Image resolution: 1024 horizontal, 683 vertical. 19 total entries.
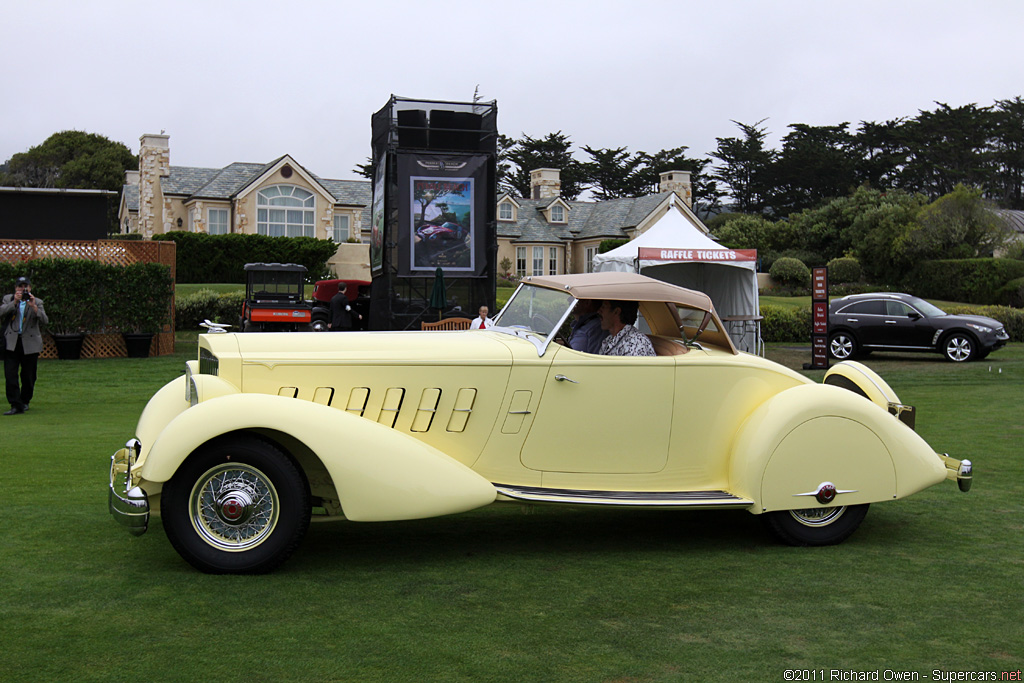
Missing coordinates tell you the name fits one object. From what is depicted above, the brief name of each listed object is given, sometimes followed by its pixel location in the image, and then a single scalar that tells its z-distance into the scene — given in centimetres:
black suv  2012
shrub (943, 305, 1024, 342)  2719
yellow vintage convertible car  476
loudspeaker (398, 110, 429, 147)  1927
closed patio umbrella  1844
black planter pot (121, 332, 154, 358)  1989
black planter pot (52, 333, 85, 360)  1919
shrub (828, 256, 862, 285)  4366
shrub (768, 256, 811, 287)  4319
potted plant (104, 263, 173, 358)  1989
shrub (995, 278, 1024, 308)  3516
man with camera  1141
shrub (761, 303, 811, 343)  2734
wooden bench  1775
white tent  1877
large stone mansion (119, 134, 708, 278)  4388
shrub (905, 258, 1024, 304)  3700
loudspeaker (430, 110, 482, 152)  1941
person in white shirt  1259
